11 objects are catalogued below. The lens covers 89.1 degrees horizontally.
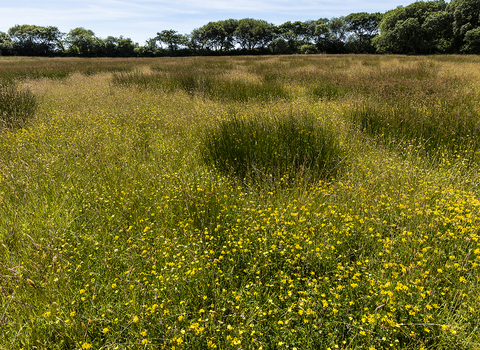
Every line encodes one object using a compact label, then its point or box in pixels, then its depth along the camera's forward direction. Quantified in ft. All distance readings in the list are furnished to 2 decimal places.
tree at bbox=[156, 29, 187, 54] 318.04
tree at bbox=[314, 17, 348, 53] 278.22
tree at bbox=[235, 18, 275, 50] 313.12
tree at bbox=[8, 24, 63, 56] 306.55
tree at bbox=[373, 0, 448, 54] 146.43
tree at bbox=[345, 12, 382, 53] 286.34
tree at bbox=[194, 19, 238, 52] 304.30
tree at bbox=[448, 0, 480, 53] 126.90
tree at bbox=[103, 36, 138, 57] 235.81
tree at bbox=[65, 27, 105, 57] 235.07
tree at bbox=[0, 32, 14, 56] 229.86
